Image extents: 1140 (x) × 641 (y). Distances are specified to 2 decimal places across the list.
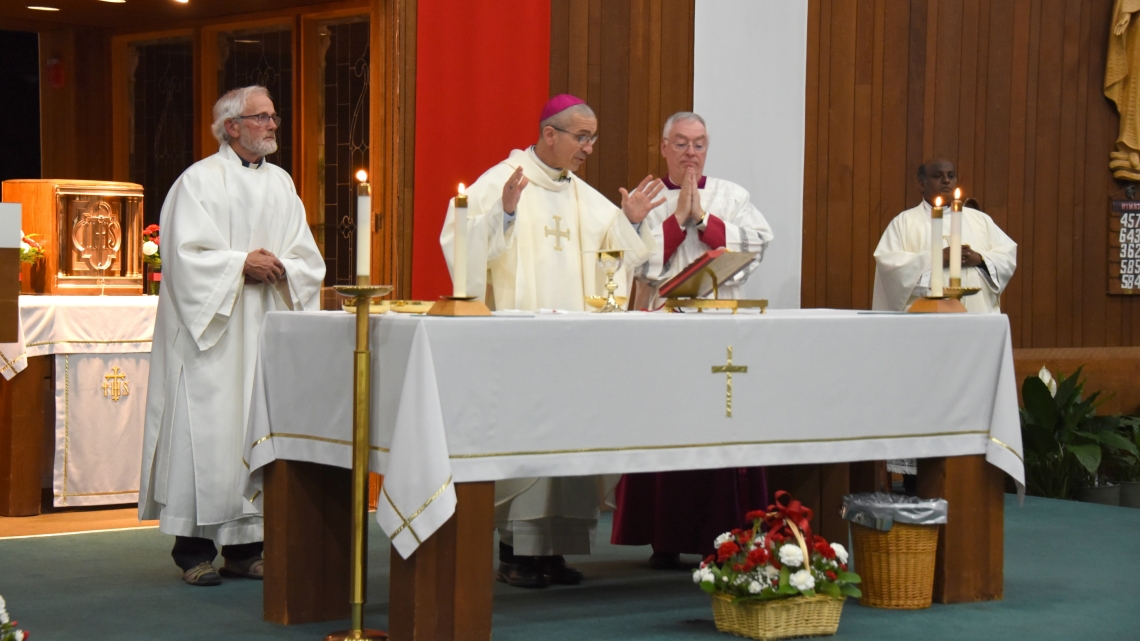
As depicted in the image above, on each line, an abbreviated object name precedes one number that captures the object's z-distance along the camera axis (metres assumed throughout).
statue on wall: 9.30
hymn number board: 9.48
